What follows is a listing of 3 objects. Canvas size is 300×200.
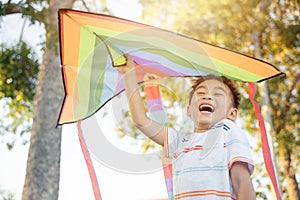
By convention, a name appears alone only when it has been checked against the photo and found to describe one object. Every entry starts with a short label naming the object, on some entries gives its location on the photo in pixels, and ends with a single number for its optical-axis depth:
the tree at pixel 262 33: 10.05
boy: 1.71
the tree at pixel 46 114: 5.56
